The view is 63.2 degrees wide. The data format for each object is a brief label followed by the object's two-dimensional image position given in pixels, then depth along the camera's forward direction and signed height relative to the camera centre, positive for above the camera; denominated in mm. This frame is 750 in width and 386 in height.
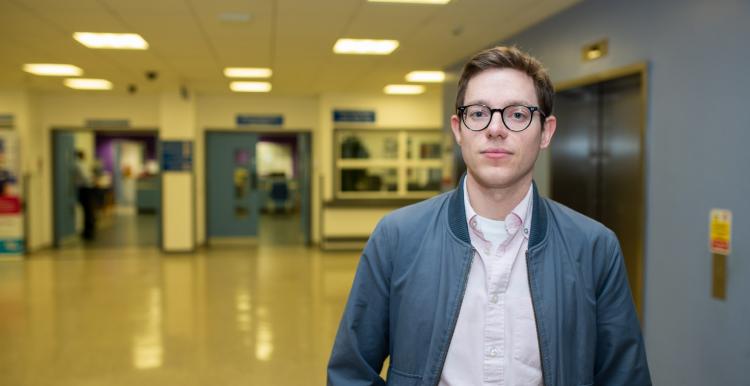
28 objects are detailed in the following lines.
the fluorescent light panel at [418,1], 5199 +1452
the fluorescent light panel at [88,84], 9922 +1502
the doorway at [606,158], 4645 +104
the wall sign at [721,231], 3469 -358
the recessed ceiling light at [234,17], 5594 +1442
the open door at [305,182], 12594 -226
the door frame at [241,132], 12234 +742
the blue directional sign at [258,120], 12133 +1028
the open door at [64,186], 11867 -273
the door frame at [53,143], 11797 +575
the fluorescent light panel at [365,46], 6910 +1477
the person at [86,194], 12773 -476
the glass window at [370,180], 12008 -175
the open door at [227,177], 12430 -109
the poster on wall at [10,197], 10625 -426
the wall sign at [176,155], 11312 +314
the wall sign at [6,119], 11062 +975
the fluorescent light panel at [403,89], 10656 +1485
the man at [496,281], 1448 -272
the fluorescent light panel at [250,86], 10430 +1509
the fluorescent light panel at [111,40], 6549 +1473
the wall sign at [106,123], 11797 +954
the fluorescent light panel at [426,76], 9252 +1484
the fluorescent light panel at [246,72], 8898 +1499
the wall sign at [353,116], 11695 +1063
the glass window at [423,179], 12219 -166
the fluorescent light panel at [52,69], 8500 +1497
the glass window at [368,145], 11953 +514
